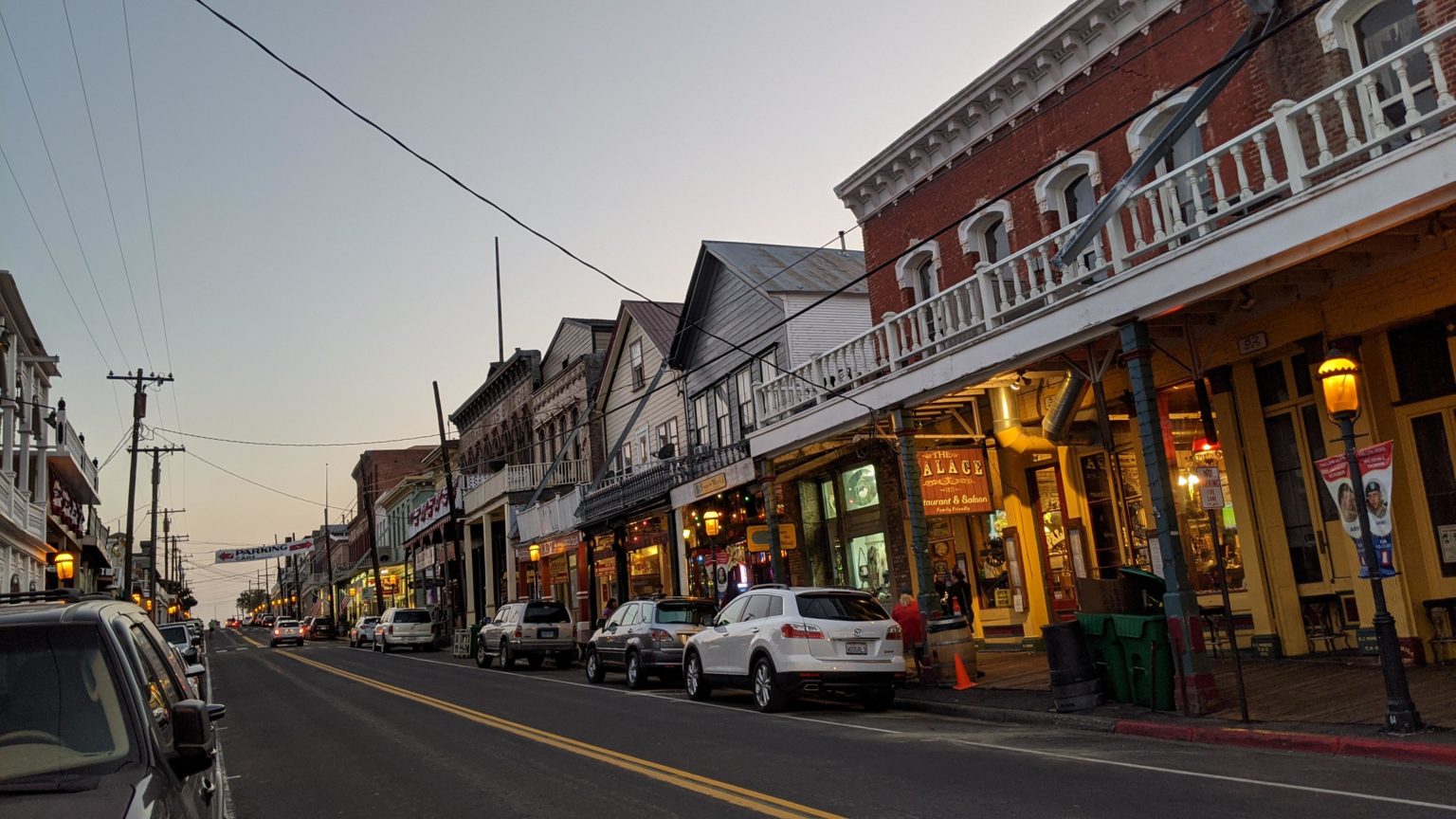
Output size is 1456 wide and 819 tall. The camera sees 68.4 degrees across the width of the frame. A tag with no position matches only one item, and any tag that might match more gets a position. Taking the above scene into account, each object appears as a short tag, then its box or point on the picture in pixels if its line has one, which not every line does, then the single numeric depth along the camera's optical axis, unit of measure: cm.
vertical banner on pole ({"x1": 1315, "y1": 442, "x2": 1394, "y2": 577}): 980
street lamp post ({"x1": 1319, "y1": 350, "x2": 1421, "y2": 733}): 927
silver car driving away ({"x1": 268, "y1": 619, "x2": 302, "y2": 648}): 5847
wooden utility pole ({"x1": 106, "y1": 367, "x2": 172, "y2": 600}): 4275
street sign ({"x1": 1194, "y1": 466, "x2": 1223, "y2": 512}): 1118
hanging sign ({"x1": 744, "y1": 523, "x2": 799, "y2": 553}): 2116
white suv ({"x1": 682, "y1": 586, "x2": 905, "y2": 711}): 1417
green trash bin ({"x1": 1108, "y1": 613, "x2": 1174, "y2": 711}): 1193
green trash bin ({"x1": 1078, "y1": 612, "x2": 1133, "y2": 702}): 1258
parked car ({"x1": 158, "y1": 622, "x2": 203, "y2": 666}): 2922
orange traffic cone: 1548
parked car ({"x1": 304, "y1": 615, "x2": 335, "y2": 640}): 7338
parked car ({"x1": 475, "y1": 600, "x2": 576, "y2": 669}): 2725
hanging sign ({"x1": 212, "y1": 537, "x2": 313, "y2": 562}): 9181
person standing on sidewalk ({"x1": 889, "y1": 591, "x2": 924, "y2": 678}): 1667
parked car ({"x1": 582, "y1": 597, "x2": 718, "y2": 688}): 1930
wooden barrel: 1592
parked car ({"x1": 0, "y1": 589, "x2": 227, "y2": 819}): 362
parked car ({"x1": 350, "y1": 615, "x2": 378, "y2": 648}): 5153
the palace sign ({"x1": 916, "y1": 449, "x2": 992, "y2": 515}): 1706
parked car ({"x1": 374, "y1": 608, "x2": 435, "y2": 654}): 4325
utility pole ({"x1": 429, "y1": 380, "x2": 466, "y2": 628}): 4075
